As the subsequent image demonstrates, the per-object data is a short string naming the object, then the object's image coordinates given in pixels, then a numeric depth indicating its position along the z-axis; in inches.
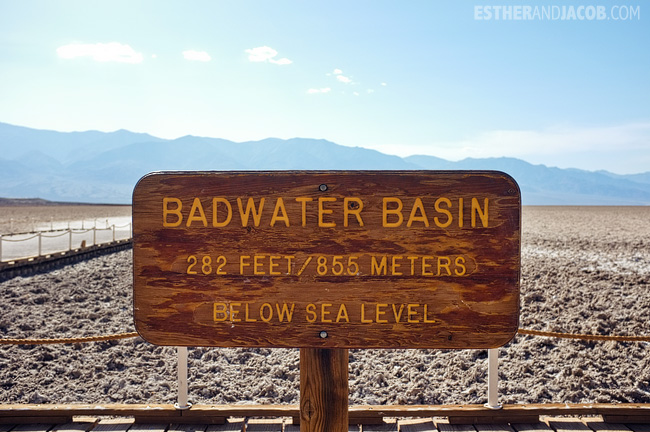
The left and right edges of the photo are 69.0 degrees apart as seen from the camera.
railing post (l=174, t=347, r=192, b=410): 125.2
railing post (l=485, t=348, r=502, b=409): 125.5
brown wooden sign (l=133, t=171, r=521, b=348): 72.3
